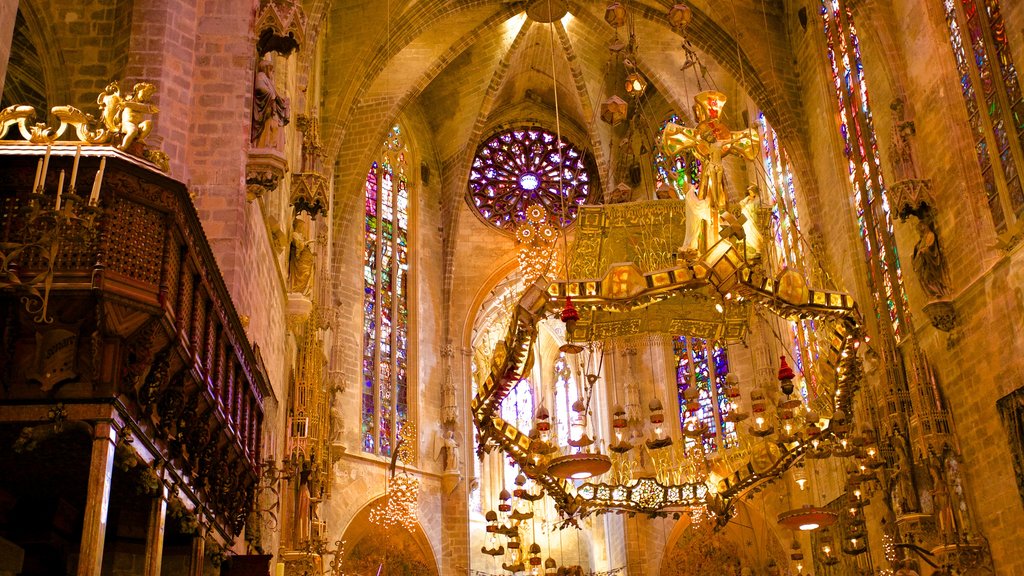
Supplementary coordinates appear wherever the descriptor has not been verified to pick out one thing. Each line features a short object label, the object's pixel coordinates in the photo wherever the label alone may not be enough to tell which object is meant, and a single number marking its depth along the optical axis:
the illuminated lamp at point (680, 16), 10.12
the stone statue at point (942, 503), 13.71
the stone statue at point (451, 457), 22.44
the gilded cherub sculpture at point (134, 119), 7.06
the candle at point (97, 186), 6.15
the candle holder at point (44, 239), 5.69
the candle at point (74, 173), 5.91
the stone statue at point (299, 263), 15.28
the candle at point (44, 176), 6.35
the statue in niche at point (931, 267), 14.54
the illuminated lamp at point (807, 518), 12.77
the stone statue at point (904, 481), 14.74
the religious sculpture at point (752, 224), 10.89
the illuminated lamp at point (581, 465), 11.23
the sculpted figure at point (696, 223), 10.46
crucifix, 10.68
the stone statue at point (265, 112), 11.05
